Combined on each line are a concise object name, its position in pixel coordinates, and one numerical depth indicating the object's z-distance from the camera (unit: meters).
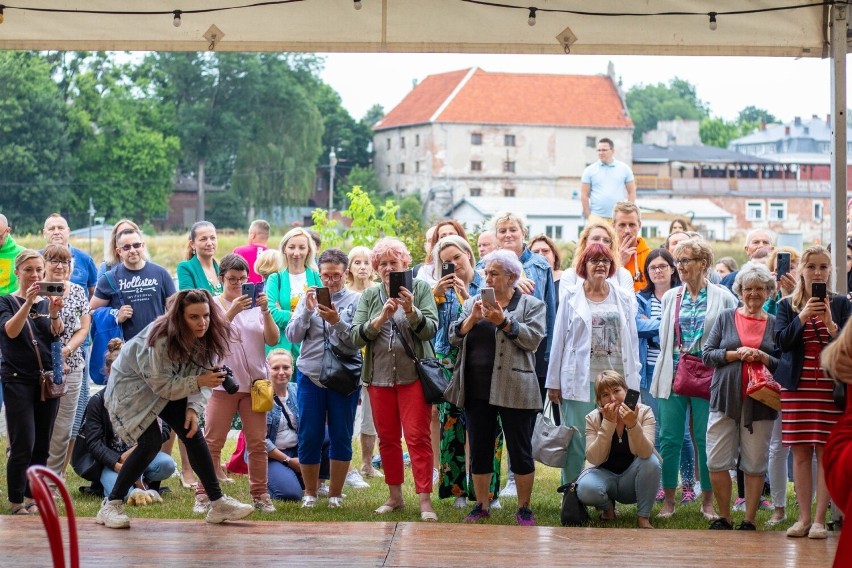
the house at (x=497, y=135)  82.31
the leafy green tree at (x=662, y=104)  137.88
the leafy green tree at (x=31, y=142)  56.69
